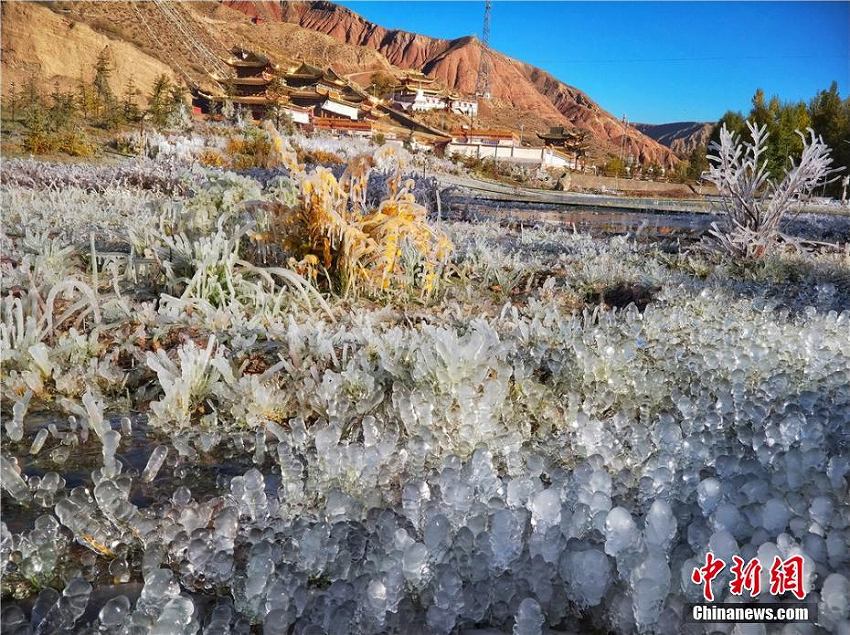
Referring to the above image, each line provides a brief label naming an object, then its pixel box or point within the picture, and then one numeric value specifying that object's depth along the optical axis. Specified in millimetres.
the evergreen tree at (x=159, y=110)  20953
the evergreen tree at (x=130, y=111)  22828
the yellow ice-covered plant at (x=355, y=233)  2949
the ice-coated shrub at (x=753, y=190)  4703
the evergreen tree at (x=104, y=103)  20795
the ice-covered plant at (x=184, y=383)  1671
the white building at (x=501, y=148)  46344
